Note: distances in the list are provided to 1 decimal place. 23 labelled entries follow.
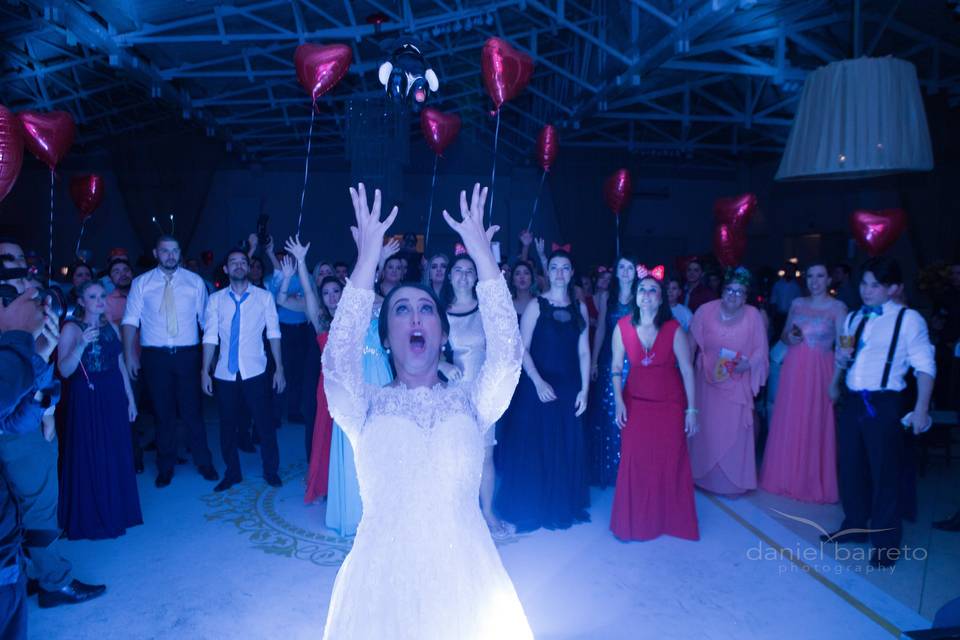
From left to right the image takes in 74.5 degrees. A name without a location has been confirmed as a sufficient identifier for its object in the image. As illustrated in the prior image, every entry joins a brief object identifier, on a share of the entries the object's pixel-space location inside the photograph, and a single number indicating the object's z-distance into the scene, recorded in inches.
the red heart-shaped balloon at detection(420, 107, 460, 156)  275.9
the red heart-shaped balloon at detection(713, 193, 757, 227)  284.8
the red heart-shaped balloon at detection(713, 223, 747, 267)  282.2
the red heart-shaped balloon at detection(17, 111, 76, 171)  223.5
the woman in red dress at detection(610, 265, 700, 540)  145.2
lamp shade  75.9
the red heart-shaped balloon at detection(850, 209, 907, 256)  215.2
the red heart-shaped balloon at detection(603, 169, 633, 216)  316.8
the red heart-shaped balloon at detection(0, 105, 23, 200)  153.7
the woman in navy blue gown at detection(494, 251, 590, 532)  151.1
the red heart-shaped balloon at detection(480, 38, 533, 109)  201.6
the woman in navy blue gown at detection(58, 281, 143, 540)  140.9
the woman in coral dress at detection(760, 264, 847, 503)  170.4
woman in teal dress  142.1
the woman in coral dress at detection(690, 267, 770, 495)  174.6
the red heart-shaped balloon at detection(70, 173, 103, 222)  314.8
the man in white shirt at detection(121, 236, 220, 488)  172.6
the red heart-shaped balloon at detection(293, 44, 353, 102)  197.6
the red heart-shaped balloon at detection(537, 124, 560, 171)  299.6
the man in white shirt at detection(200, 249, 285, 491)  171.9
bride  57.1
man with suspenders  128.8
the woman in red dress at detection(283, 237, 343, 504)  158.4
